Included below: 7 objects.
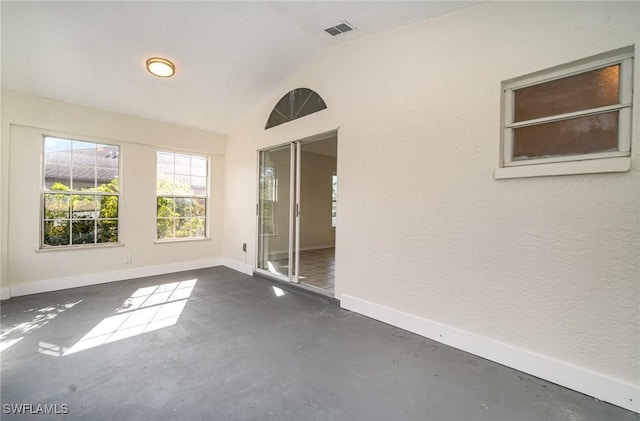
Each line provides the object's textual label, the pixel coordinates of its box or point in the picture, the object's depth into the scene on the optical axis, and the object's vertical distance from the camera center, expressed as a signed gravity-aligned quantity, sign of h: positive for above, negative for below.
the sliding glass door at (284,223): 4.05 -0.28
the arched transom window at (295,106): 3.63 +1.48
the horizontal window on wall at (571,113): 1.75 +0.72
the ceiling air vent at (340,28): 2.83 +1.97
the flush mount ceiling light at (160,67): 3.15 +1.69
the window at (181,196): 4.76 +0.17
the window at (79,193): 3.73 +0.15
